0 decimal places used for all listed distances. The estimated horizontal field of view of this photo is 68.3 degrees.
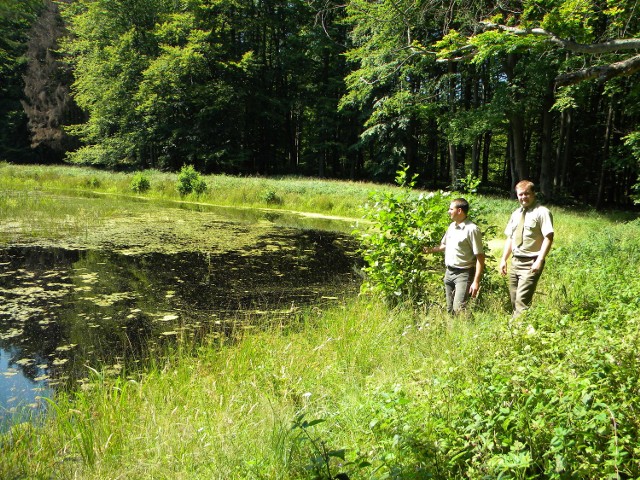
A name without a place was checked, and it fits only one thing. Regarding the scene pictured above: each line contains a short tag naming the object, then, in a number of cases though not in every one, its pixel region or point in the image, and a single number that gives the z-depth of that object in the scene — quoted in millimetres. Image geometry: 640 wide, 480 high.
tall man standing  4867
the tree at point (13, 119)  40125
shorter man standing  5160
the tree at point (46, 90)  40000
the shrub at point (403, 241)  6318
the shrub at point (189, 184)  23391
